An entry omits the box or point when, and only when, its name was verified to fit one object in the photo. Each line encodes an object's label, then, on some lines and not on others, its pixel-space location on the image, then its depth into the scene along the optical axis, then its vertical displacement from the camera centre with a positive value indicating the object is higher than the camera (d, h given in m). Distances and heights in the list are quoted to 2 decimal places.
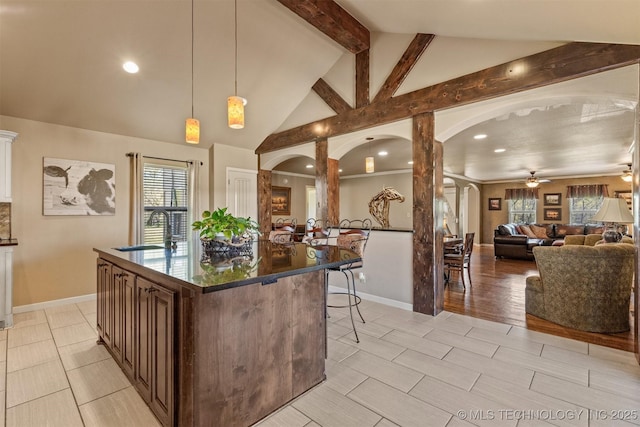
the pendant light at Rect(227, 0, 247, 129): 2.69 +0.94
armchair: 2.96 -0.76
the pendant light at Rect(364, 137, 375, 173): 5.43 +0.92
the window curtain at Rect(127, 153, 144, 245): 4.43 +0.19
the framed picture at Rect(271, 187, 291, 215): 9.08 +0.39
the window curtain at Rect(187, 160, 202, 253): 5.07 +0.38
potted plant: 2.31 -0.15
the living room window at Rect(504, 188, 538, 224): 10.37 +0.34
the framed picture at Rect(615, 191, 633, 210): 8.91 +0.60
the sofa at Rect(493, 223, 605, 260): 7.71 -0.65
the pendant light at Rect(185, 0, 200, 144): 2.96 +0.86
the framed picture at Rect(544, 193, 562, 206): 10.04 +0.50
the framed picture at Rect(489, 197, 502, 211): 11.04 +0.36
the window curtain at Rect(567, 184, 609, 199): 9.16 +0.75
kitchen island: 1.47 -0.70
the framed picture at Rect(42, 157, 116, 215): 3.85 +0.35
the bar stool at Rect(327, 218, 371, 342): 3.03 -0.32
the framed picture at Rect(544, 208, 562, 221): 10.01 -0.02
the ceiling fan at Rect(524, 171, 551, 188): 8.58 +0.95
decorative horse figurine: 4.95 +0.14
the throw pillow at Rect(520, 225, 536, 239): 8.73 -0.57
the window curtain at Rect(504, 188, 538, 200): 10.31 +0.72
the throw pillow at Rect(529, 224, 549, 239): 8.80 -0.56
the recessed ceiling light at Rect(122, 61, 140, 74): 3.43 +1.75
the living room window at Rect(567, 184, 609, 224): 9.27 +0.45
